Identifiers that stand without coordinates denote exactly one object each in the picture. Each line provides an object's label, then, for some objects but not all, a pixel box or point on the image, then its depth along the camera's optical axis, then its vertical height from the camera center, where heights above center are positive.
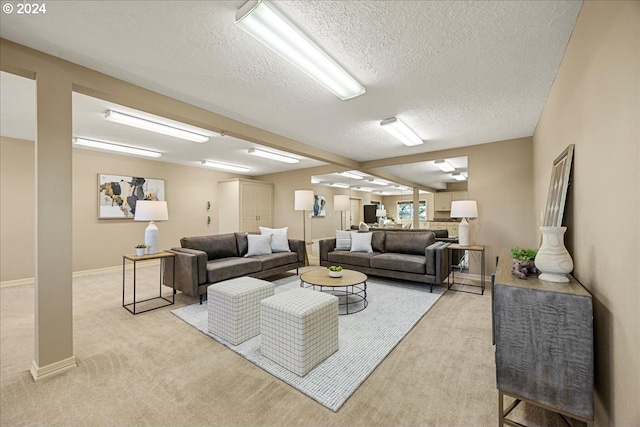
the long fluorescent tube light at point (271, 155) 5.10 +1.17
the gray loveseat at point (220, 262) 3.36 -0.78
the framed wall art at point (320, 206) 8.12 +0.16
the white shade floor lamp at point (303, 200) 5.29 +0.22
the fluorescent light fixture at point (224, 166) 6.32 +1.18
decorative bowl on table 3.30 -0.78
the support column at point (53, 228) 1.92 -0.12
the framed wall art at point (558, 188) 1.80 +0.18
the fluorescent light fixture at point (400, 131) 3.42 +1.16
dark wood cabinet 1.20 -0.66
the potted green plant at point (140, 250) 3.36 -0.51
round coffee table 3.07 -0.85
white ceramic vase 1.41 -0.27
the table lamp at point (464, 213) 4.07 -0.04
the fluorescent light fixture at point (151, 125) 3.20 +1.16
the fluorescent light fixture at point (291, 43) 1.56 +1.18
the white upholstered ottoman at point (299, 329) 1.94 -0.94
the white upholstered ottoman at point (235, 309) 2.38 -0.93
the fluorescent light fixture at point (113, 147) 4.36 +1.17
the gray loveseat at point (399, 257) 3.84 -0.78
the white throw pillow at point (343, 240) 5.14 -0.59
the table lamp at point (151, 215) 3.38 -0.05
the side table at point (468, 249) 3.90 -0.73
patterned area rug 1.80 -1.21
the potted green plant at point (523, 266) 1.56 -0.34
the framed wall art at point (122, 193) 5.27 +0.39
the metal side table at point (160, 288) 3.19 -0.98
